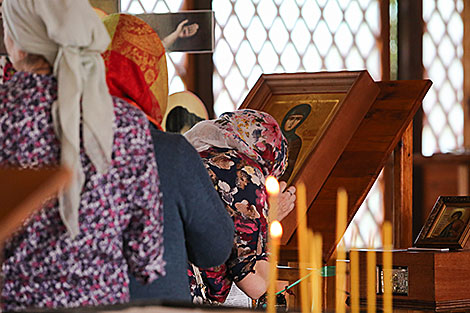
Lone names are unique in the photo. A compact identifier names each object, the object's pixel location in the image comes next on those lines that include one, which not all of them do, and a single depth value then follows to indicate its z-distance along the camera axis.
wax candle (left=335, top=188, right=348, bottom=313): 3.73
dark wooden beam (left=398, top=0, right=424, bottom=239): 8.97
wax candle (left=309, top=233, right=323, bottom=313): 3.60
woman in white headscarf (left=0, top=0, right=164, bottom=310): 4.73
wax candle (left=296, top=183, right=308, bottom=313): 3.61
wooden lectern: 6.22
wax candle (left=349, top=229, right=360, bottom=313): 3.78
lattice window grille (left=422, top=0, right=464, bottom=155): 9.24
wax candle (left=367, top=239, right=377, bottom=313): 3.72
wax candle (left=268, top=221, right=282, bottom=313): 3.50
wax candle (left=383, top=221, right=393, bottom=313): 3.65
